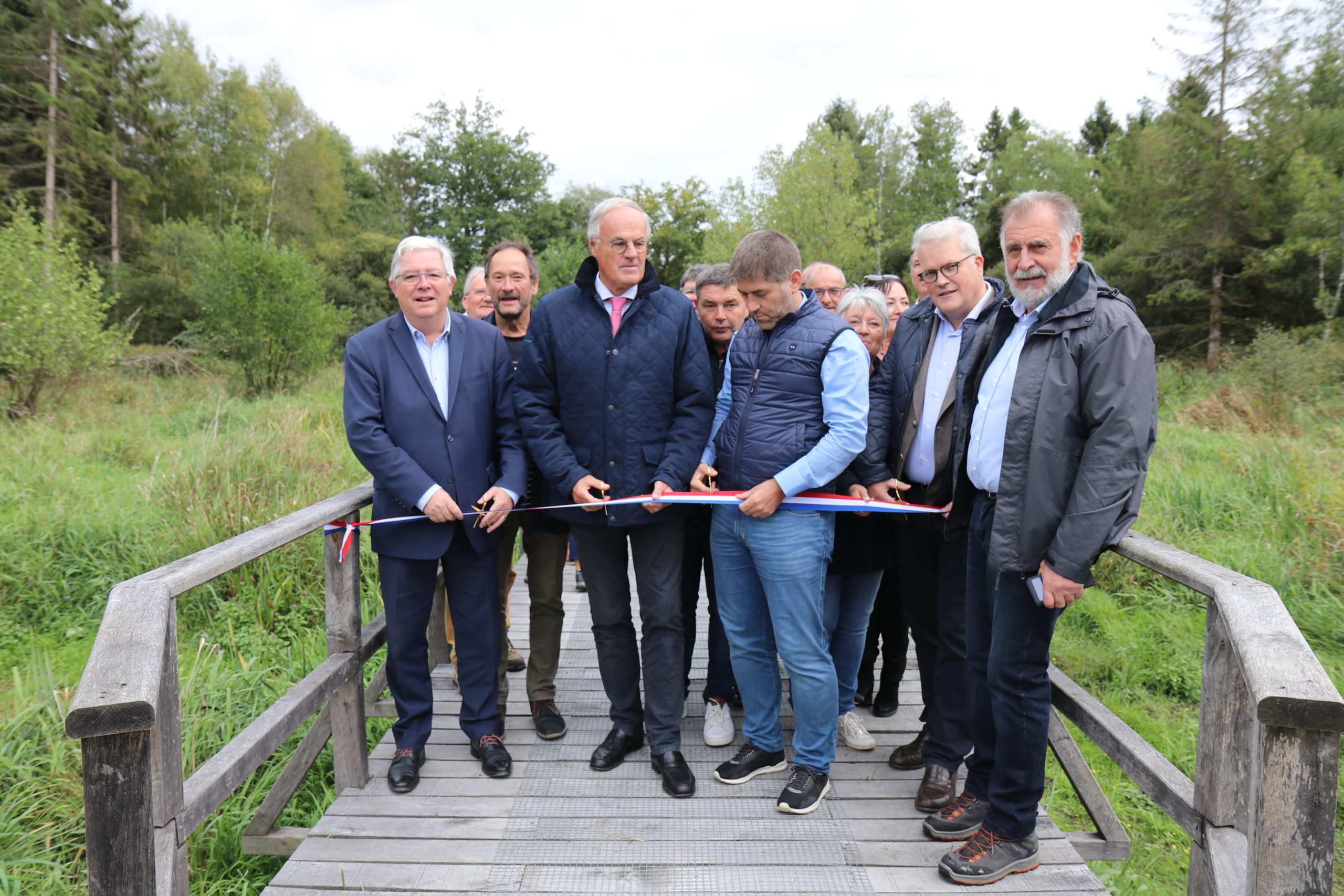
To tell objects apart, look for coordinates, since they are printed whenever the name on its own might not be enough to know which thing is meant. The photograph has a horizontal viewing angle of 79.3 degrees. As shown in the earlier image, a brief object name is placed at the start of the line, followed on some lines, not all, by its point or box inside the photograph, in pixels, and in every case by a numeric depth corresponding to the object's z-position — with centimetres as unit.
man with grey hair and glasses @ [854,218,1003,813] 293
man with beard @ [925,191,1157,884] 214
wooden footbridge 177
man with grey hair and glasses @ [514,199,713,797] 301
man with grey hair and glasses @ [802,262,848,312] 411
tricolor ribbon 286
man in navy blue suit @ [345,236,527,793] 303
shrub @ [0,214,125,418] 1069
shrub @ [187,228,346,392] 1423
